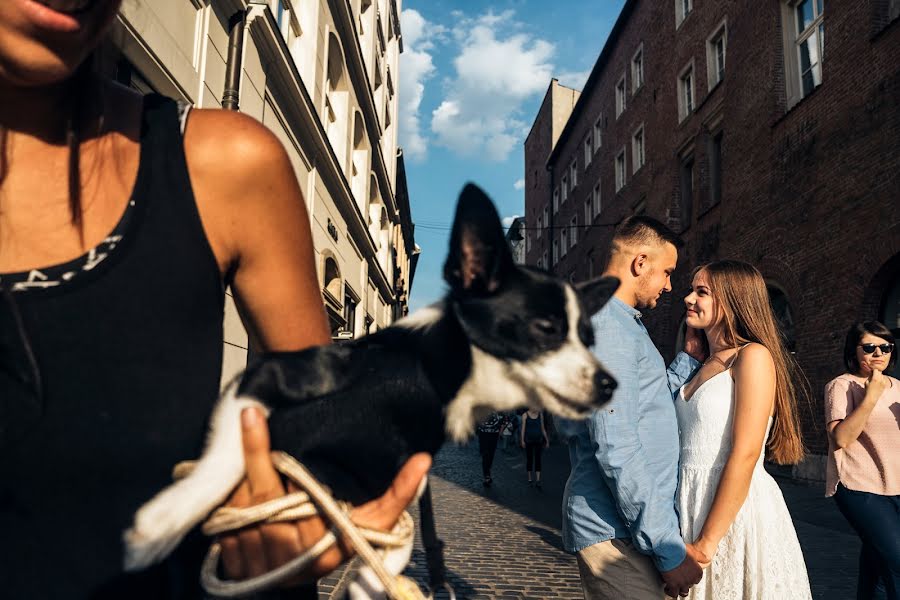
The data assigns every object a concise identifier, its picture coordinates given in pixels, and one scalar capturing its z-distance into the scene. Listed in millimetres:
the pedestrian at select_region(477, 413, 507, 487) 12289
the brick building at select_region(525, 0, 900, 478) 10891
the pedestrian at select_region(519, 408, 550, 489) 11905
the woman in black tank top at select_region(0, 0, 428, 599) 842
